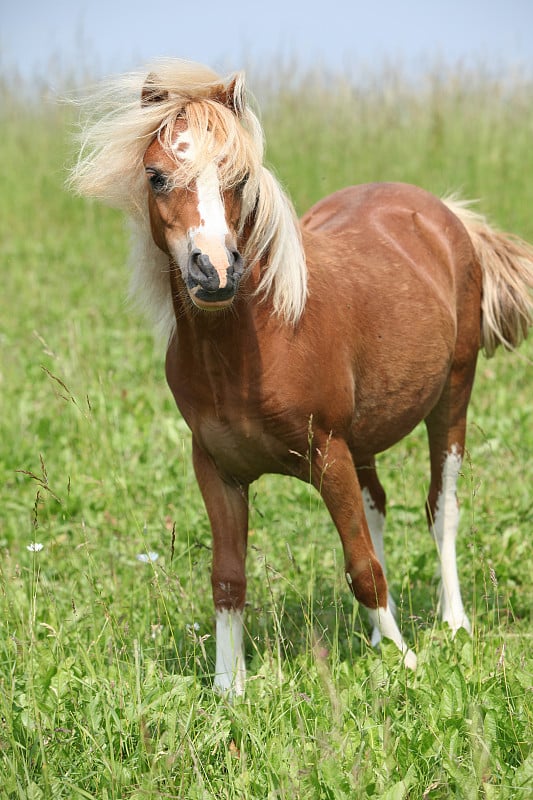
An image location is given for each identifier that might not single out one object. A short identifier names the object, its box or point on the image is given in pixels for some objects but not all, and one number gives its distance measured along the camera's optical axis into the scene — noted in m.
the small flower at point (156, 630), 6.22
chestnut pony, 5.45
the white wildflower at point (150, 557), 5.80
